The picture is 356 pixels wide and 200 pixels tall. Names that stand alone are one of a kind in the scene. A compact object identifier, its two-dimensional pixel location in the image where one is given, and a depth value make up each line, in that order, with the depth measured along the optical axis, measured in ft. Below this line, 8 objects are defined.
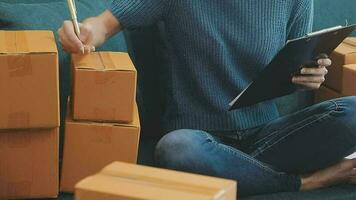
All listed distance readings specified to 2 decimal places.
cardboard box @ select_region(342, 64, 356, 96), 10.42
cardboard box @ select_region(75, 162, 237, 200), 7.18
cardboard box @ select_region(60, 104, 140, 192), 8.82
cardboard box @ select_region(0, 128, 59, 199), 8.69
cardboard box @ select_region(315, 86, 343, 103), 10.82
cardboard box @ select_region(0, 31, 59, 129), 8.38
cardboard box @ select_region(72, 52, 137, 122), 8.66
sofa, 9.33
